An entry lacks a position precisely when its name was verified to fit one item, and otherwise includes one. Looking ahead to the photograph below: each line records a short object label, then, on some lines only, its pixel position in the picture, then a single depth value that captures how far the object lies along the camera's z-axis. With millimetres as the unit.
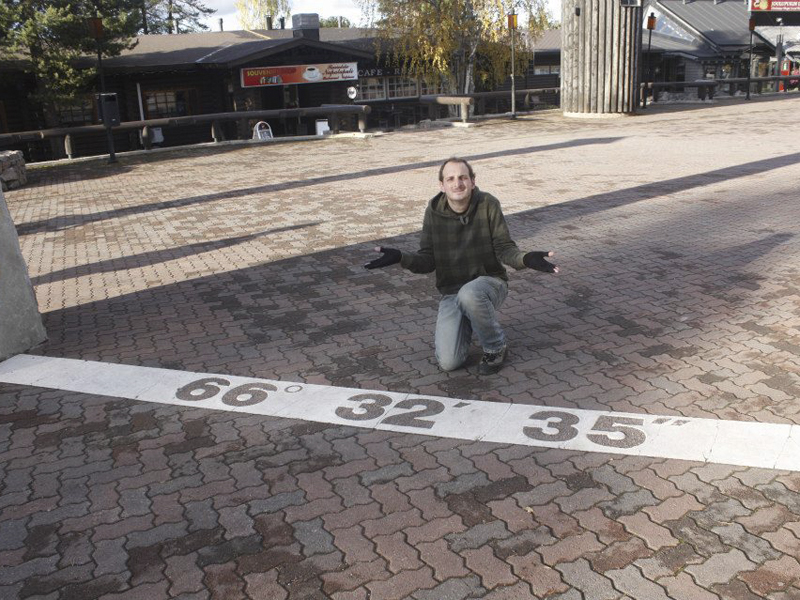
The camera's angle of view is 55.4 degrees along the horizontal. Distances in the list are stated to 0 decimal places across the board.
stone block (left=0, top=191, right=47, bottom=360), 6367
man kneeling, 5426
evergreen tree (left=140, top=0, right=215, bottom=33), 47728
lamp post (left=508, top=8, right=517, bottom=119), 22734
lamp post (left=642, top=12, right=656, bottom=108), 27991
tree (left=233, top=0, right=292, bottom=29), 58562
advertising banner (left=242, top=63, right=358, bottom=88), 27188
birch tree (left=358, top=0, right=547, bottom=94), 28891
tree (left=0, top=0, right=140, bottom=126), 20984
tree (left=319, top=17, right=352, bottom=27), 78406
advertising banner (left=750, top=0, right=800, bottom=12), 41781
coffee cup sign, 28000
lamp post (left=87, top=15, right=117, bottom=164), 17328
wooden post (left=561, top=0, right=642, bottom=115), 23609
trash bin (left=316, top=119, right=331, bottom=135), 25297
